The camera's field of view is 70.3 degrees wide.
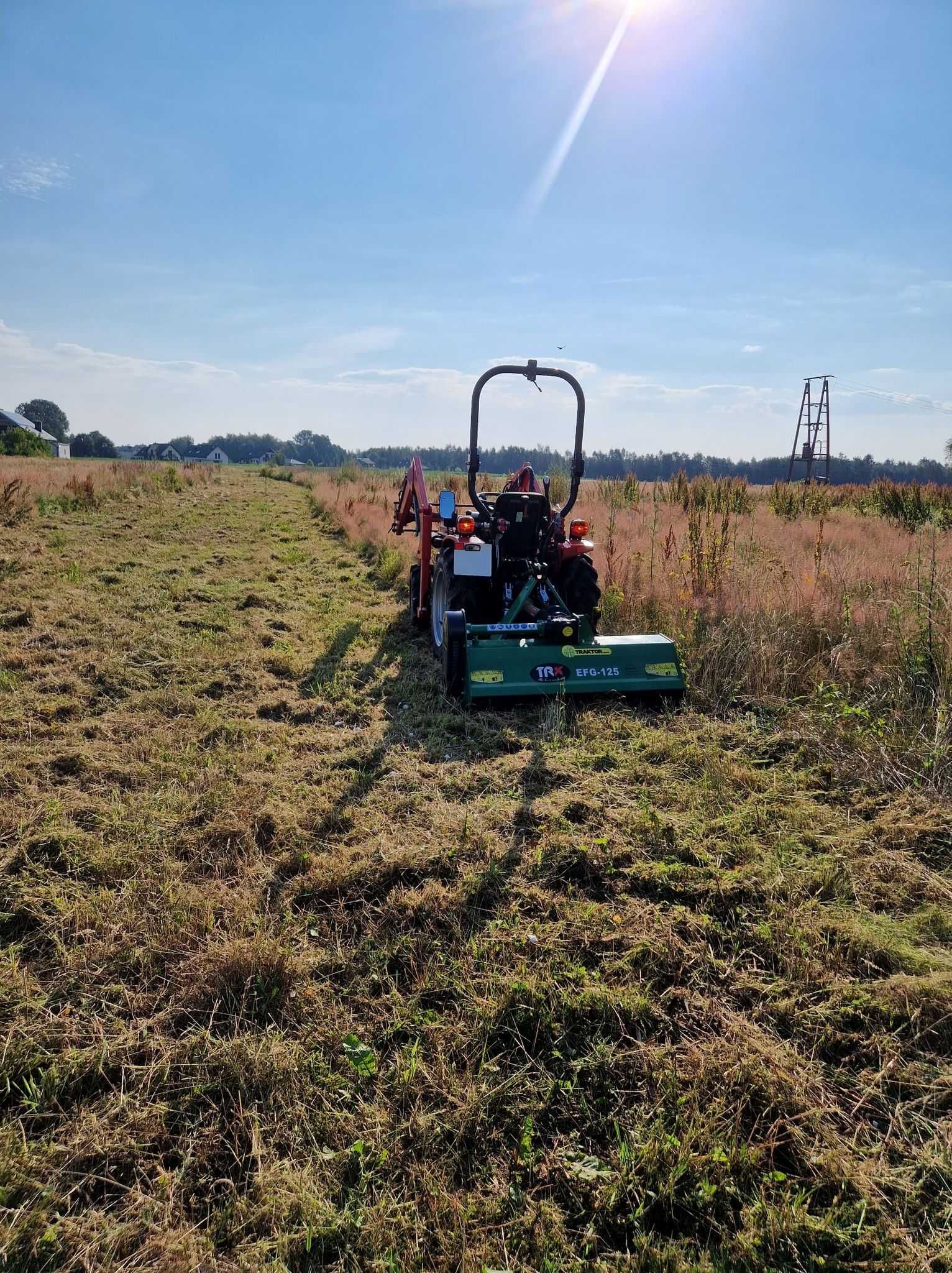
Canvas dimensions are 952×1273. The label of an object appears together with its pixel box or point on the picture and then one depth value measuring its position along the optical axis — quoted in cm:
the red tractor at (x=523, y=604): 450
